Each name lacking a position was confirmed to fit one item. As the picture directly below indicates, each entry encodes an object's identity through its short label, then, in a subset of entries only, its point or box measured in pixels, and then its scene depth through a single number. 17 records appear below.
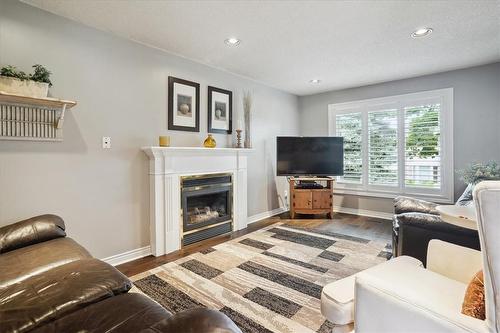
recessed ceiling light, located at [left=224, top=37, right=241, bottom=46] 2.89
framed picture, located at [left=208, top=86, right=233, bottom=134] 3.74
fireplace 2.99
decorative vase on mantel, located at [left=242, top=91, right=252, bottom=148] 4.21
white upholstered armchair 0.77
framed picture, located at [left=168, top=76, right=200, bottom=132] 3.23
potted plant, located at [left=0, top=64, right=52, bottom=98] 1.98
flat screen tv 4.66
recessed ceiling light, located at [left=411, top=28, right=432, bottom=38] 2.69
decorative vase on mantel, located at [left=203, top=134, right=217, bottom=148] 3.55
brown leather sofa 0.79
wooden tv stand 4.62
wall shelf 2.08
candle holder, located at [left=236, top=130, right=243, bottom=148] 4.01
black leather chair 1.73
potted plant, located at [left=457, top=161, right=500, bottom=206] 3.27
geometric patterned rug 1.86
